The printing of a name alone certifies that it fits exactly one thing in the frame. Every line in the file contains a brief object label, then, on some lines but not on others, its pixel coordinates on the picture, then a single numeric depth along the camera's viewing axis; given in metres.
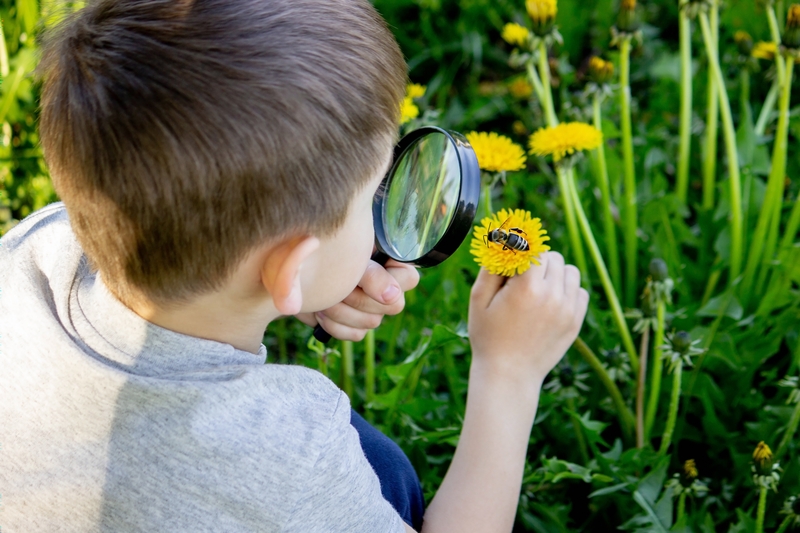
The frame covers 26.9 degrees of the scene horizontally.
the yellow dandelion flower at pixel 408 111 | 1.03
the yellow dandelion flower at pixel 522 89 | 1.45
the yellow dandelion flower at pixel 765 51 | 1.12
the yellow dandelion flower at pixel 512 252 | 0.86
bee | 0.83
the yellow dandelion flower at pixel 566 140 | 0.96
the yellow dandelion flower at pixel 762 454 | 0.89
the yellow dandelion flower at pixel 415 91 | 1.13
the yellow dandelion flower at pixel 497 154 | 0.93
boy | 0.73
